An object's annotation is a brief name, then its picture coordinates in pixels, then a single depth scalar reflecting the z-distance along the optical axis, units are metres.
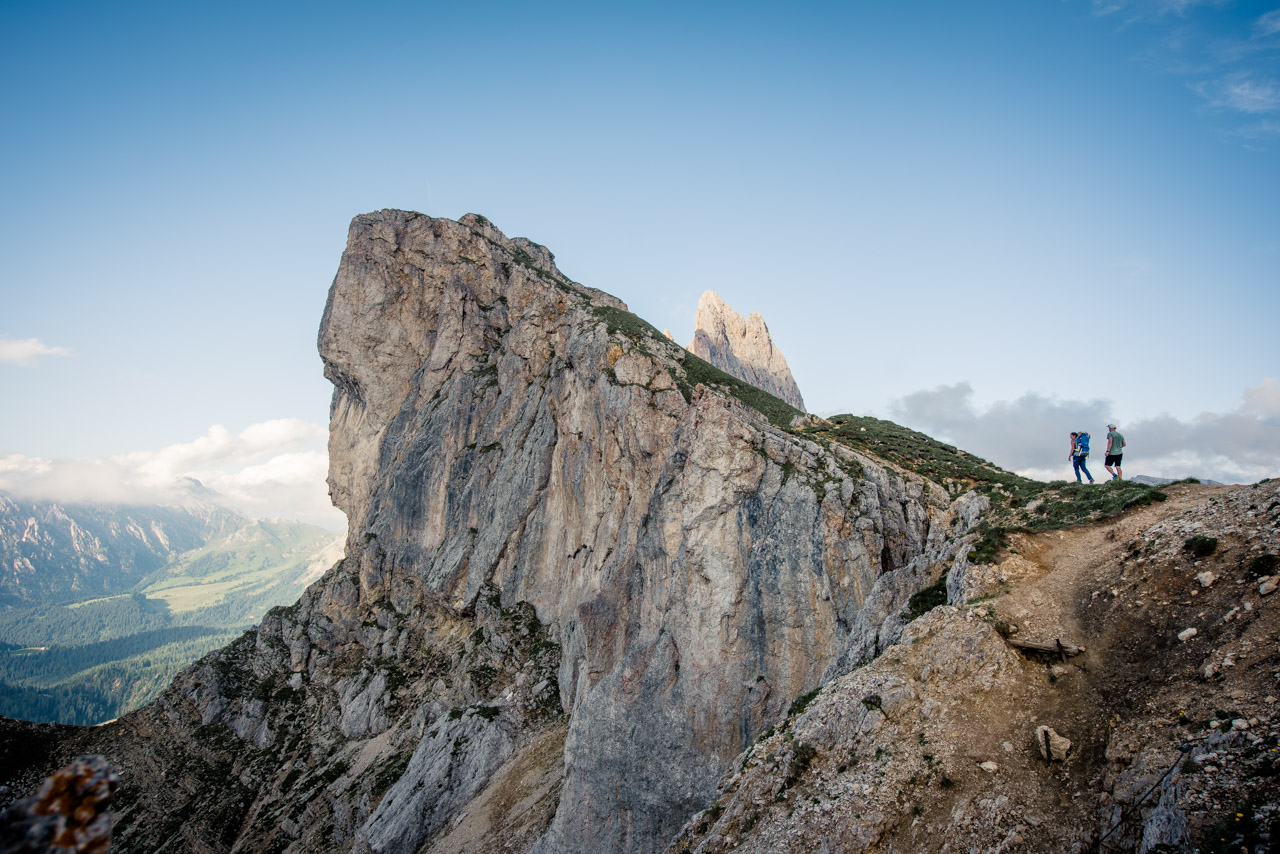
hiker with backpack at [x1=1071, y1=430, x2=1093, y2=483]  26.80
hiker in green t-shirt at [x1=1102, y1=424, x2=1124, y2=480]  25.56
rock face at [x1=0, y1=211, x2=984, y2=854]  33.06
